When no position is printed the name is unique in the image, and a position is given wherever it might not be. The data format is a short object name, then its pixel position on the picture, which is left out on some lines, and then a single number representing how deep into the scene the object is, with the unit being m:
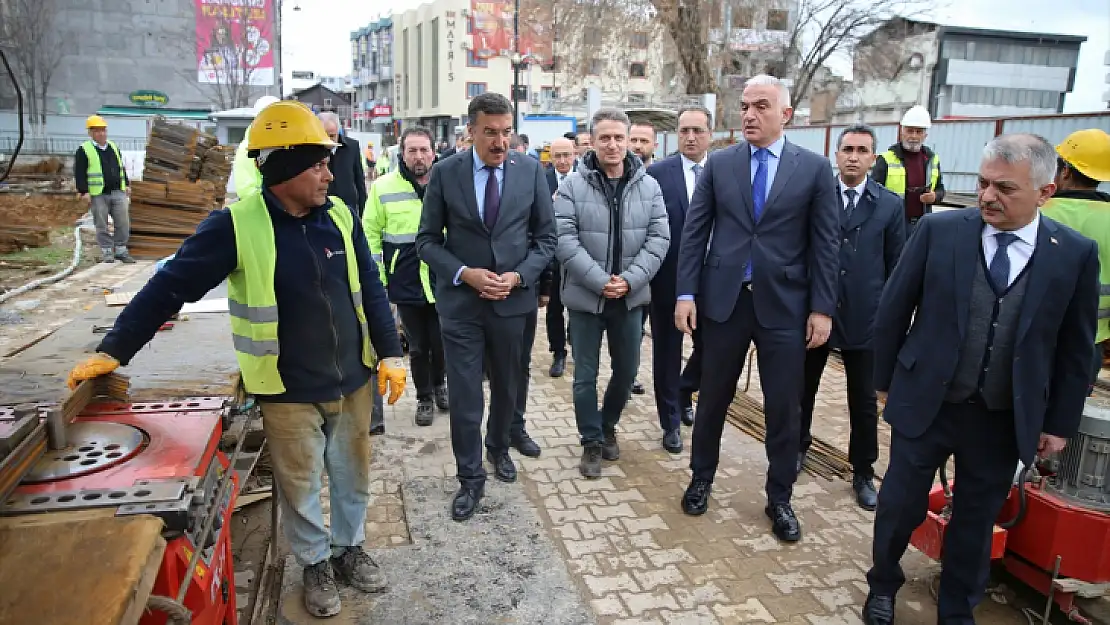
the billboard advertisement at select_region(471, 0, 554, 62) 66.19
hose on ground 9.82
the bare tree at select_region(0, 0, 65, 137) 33.66
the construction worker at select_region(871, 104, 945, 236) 7.08
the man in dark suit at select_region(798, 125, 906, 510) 4.40
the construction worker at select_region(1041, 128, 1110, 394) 3.51
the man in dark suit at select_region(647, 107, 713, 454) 5.32
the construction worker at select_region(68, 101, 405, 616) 2.91
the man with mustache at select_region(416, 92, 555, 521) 4.16
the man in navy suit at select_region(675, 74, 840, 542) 3.87
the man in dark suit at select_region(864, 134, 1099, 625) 2.84
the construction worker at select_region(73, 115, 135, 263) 12.02
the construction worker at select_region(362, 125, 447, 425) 5.41
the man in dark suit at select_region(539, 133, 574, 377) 6.96
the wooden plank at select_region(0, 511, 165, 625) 1.56
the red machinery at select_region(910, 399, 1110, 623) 3.15
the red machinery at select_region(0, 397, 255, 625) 1.96
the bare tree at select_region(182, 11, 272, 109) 35.53
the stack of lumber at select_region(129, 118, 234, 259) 12.72
